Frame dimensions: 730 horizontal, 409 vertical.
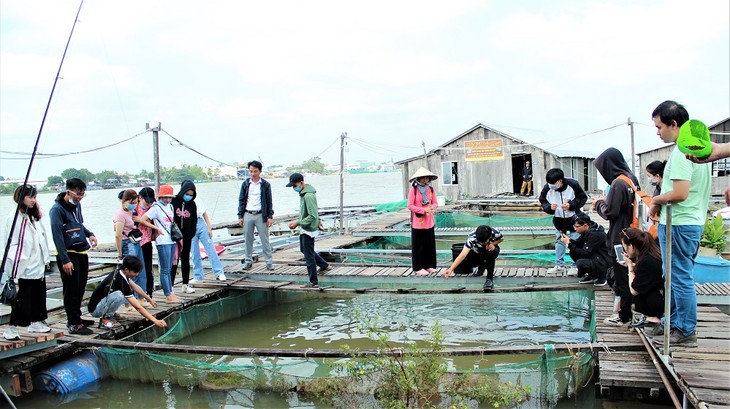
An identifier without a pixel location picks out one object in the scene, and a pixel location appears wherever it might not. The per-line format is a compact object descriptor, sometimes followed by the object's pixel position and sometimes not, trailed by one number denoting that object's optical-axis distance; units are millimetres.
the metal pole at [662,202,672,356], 3131
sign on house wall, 21719
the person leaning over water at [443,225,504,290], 6367
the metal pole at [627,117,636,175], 16797
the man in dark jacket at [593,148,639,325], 4664
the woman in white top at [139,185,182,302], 6227
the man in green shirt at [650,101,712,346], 3271
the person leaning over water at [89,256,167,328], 5453
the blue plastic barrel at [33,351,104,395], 4961
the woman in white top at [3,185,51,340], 4594
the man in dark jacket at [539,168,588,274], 6281
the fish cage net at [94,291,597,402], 4105
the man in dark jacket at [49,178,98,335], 4922
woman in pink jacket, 6836
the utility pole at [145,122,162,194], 8930
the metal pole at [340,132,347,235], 13836
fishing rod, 4129
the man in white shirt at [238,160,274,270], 7270
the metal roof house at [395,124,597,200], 21297
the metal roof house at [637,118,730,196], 18047
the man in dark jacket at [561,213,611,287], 6031
